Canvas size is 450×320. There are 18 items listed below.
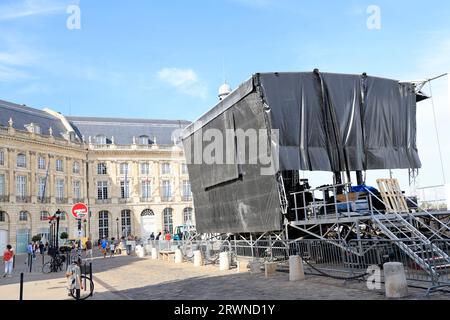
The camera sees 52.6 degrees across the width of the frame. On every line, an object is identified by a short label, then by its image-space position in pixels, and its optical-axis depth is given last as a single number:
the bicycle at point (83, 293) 12.98
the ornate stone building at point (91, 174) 55.75
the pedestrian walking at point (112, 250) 38.19
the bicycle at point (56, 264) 23.86
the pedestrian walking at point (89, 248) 35.73
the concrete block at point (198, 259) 22.16
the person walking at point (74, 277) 12.60
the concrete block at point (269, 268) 16.23
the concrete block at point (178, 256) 24.95
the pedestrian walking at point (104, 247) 36.44
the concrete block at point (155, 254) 30.61
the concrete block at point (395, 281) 10.35
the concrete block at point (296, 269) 14.45
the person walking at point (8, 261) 22.58
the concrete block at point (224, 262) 19.28
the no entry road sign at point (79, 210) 17.53
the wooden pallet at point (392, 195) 15.81
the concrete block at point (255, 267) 17.03
